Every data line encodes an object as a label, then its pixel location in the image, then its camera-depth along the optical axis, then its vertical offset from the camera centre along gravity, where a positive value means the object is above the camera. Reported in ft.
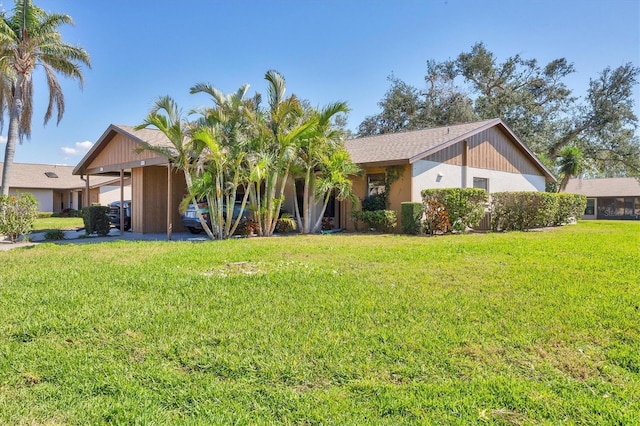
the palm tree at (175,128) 34.56 +7.37
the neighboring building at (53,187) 97.71 +6.64
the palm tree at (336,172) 41.65 +4.23
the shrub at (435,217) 40.83 -0.49
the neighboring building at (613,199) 110.93 +3.56
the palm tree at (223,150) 36.37 +5.75
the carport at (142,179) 47.55 +4.27
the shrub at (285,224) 45.01 -1.24
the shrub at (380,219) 43.45 -0.70
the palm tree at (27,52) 52.01 +21.91
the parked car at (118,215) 52.90 -0.17
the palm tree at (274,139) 37.99 +6.99
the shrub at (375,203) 46.63 +1.11
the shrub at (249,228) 41.19 -1.51
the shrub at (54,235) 41.48 -2.18
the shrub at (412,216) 40.78 -0.38
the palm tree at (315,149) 39.01 +6.48
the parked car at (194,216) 42.39 -0.29
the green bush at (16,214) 39.52 +0.01
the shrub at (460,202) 41.09 +0.98
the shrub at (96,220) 44.68 -0.69
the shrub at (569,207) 52.21 +0.60
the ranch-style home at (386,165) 45.19 +5.71
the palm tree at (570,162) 80.12 +9.91
